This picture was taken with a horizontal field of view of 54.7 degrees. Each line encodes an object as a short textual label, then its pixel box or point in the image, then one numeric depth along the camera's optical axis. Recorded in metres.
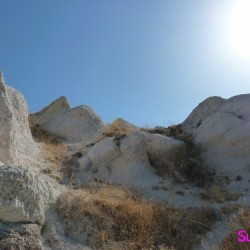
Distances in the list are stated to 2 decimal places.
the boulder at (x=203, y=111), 12.95
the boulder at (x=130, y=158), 9.43
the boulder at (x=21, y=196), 4.90
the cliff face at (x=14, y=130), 8.02
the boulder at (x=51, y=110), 14.10
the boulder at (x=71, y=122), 12.56
